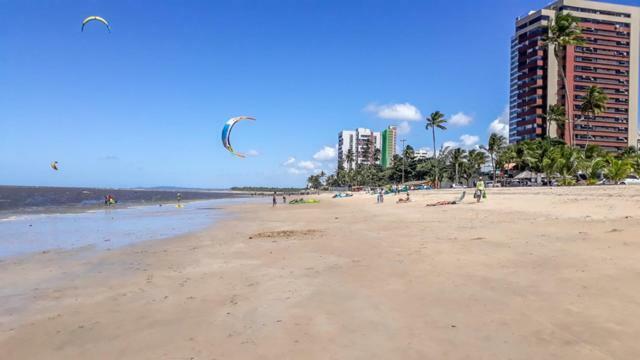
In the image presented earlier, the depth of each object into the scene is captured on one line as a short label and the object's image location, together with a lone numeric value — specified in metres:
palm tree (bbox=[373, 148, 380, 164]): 159.73
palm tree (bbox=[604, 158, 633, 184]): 47.66
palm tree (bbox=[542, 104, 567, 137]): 84.31
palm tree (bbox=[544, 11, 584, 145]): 61.66
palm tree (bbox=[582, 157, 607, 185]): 54.69
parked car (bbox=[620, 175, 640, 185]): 52.00
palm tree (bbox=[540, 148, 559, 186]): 58.38
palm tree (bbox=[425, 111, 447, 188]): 96.56
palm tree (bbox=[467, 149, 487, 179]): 100.06
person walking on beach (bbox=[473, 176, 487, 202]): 30.66
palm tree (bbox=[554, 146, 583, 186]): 55.72
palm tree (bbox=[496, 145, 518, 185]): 84.12
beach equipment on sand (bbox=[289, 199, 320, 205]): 58.12
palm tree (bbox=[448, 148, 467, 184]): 102.56
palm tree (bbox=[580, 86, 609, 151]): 73.19
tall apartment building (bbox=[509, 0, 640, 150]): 120.19
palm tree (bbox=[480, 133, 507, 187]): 85.38
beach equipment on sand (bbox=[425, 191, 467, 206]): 30.52
